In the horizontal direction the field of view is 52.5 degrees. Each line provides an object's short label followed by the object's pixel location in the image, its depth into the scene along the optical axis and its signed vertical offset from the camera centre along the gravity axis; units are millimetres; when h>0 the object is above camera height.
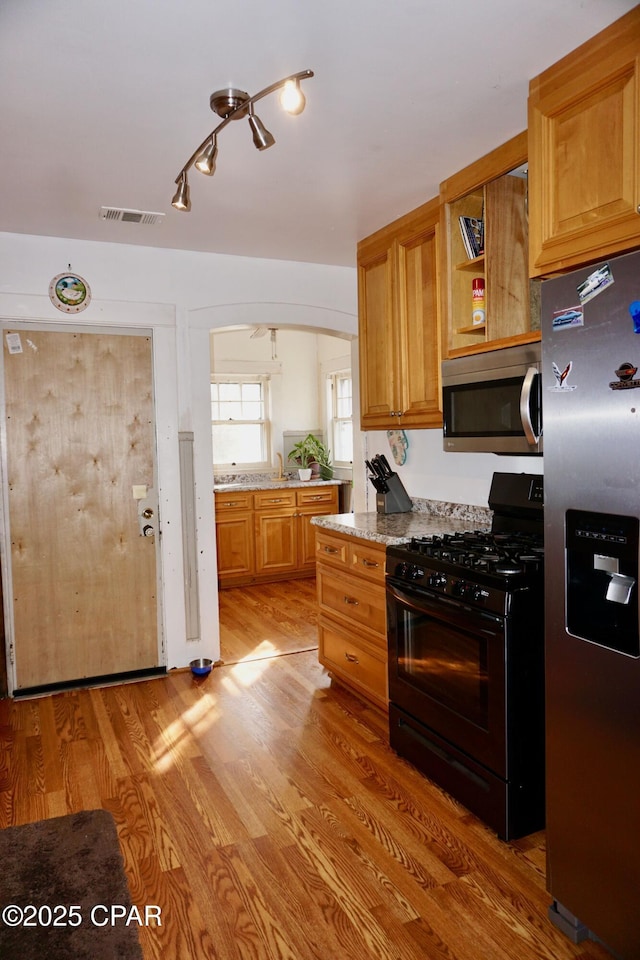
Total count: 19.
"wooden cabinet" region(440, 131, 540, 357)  2672 +795
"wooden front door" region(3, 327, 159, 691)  3646 -294
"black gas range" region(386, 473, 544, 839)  2186 -814
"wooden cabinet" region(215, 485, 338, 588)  5941 -804
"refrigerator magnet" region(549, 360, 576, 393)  1743 +165
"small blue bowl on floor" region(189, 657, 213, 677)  3871 -1309
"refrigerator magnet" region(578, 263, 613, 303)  1635 +399
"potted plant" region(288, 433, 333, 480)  6727 -96
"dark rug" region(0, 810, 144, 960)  1838 -1391
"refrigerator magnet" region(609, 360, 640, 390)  1557 +149
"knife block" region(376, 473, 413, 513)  3746 -316
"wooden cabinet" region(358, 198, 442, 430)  3162 +632
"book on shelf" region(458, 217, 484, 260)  2869 +917
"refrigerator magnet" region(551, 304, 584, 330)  1714 +328
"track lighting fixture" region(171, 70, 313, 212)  1840 +993
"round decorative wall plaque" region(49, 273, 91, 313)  3637 +899
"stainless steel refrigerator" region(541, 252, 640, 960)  1593 -417
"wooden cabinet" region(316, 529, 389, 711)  3064 -856
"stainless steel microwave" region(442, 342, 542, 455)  2420 +166
